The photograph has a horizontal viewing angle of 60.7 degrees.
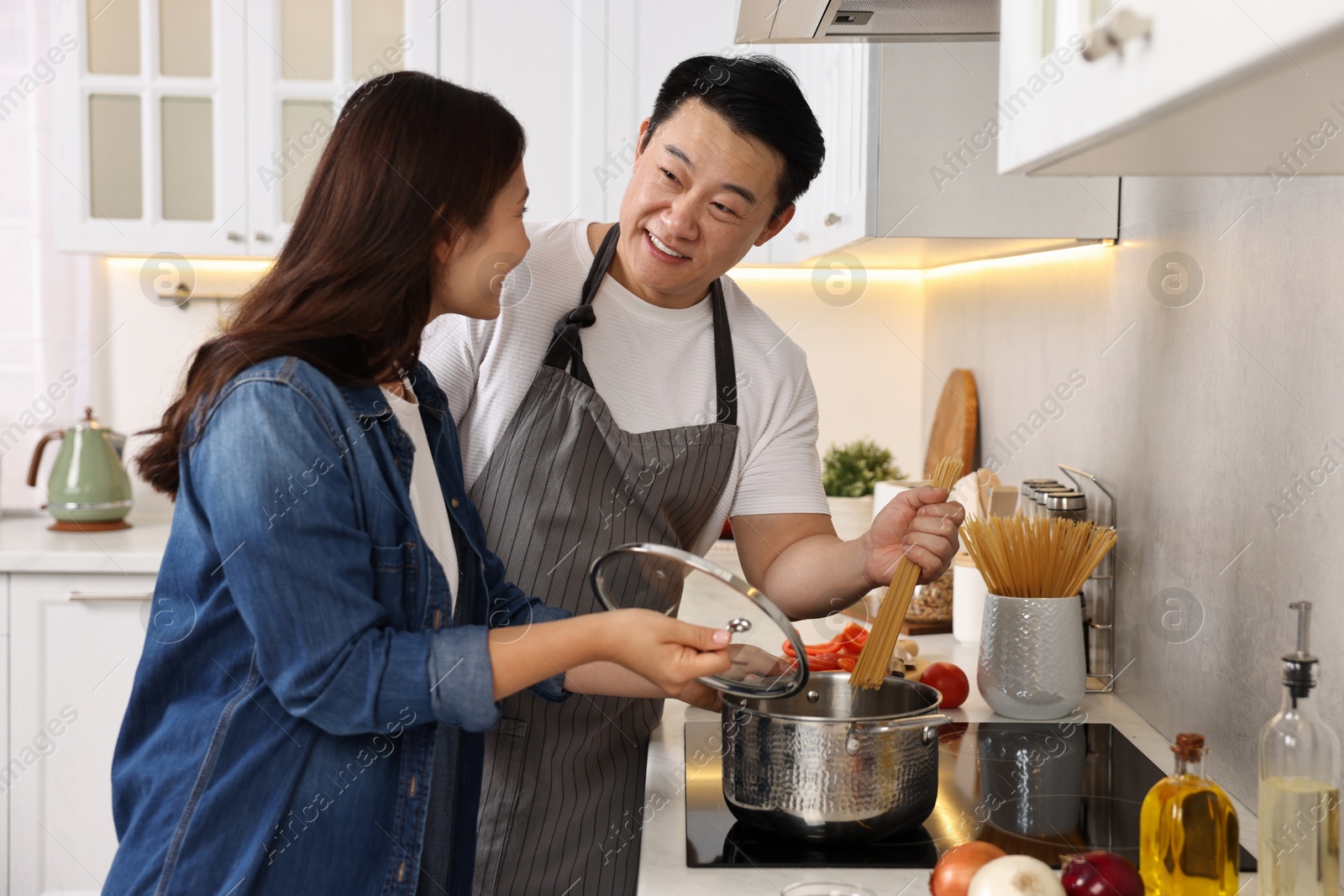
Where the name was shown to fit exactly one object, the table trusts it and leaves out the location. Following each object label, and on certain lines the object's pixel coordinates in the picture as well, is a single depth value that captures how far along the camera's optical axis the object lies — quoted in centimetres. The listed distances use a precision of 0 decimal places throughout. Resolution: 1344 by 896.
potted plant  252
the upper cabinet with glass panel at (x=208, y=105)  253
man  125
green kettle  253
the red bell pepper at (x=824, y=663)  139
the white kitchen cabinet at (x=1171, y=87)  42
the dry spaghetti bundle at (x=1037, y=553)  128
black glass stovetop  96
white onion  77
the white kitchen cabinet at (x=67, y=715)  229
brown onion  83
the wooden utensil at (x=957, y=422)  228
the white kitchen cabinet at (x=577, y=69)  253
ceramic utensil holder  128
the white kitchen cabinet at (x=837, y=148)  161
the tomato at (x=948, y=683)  137
